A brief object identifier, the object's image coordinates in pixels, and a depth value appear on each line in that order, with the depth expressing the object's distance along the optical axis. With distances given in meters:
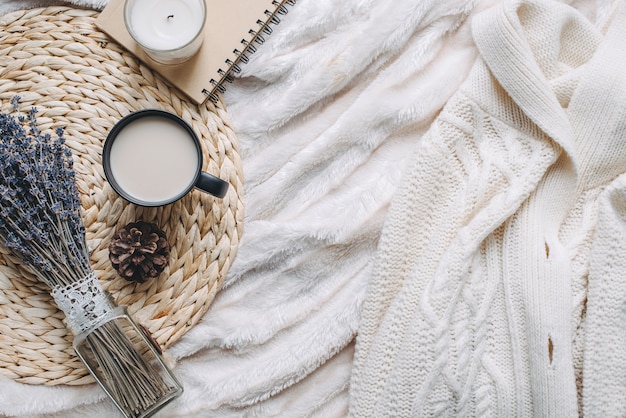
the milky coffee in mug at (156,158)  0.78
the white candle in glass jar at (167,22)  0.79
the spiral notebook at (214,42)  0.83
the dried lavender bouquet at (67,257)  0.74
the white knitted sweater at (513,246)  0.81
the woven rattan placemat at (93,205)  0.82
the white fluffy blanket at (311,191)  0.86
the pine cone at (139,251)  0.80
